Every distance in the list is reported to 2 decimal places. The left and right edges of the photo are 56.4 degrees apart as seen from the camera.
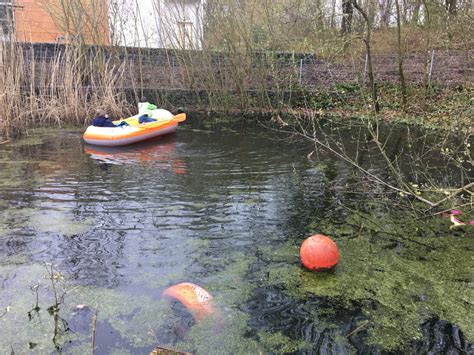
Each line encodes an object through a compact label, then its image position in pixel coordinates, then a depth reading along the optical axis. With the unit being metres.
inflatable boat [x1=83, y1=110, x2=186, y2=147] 8.70
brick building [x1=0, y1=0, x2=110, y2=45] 11.59
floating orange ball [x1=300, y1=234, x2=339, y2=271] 3.71
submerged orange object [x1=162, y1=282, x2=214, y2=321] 3.23
